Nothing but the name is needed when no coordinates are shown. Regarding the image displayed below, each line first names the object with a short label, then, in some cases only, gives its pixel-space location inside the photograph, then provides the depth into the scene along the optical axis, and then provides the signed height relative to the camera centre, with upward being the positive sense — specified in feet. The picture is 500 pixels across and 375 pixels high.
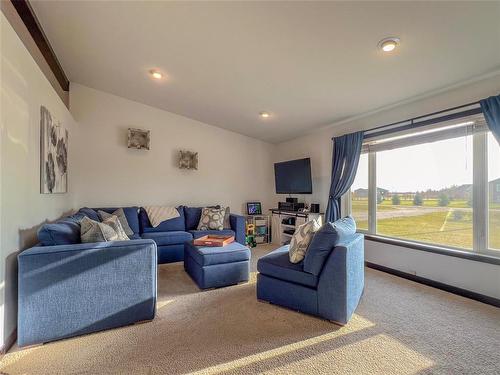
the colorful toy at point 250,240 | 16.27 -3.45
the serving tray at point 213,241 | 9.99 -2.18
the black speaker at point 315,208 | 14.62 -1.24
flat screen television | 14.94 +0.66
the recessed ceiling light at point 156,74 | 10.67 +4.92
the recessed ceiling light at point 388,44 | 6.84 +3.99
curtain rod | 8.59 +2.77
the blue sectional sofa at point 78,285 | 5.77 -2.39
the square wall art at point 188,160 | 15.78 +1.76
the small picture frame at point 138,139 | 14.28 +2.82
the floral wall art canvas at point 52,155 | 7.75 +1.17
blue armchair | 6.74 -2.62
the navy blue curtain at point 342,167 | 12.37 +1.03
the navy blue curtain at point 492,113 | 7.64 +2.29
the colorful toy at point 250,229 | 16.58 -2.78
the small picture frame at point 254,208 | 17.90 -1.50
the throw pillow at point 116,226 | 8.36 -1.38
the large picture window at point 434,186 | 8.50 +0.01
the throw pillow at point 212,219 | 14.11 -1.82
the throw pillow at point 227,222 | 14.62 -2.03
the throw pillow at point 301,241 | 7.74 -1.70
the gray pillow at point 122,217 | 11.92 -1.41
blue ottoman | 9.09 -2.91
